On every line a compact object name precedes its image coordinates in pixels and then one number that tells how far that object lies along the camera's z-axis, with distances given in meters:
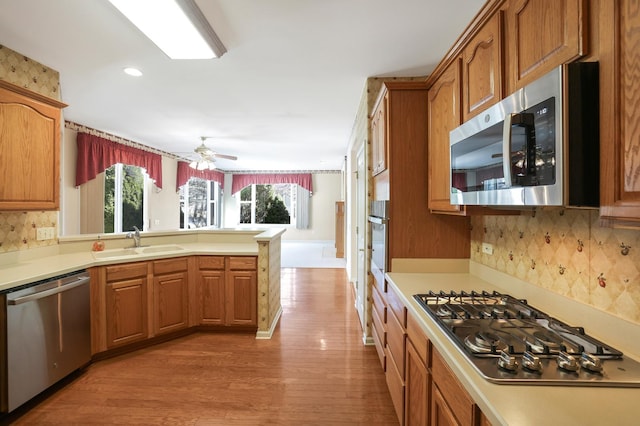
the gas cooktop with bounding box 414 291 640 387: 0.82
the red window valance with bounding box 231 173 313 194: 9.34
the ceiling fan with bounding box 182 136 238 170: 4.68
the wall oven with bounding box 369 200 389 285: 2.07
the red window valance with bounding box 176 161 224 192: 6.91
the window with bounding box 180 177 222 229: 7.55
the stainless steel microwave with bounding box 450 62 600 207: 0.79
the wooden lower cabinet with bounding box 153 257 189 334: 2.79
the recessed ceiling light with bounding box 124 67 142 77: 2.51
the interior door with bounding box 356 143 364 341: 2.96
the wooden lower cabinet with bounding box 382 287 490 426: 0.93
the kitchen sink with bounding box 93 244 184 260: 2.83
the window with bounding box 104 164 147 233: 4.97
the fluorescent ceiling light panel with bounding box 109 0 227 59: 1.59
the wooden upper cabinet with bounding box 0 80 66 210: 2.01
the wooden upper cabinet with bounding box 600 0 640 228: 0.68
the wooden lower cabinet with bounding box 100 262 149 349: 2.53
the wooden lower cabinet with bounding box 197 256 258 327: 3.02
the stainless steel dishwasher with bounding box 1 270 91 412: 1.82
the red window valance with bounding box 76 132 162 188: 4.16
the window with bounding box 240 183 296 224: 9.80
